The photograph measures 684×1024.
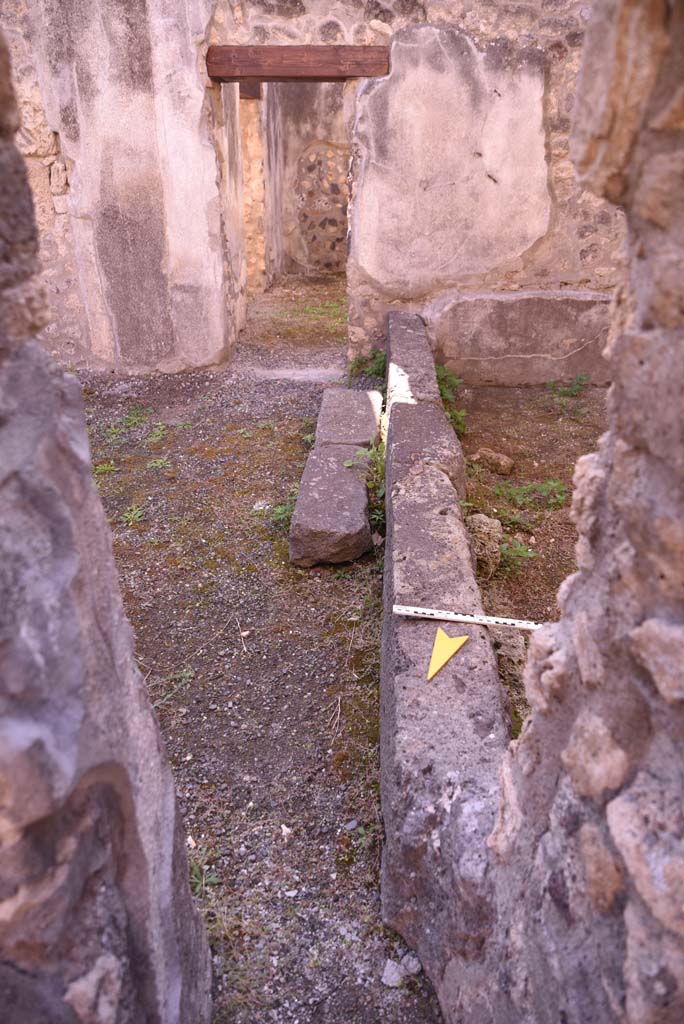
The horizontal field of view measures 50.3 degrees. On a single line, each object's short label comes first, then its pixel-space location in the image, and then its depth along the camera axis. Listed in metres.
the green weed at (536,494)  3.84
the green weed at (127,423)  4.84
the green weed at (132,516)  3.75
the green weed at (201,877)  1.92
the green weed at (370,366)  5.48
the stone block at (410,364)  4.01
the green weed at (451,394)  4.73
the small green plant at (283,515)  3.71
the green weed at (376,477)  3.56
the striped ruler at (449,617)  2.19
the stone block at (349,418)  4.20
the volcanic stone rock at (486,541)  3.21
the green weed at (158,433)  4.78
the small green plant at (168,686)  2.60
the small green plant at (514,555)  3.31
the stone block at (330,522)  3.28
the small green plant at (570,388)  5.35
